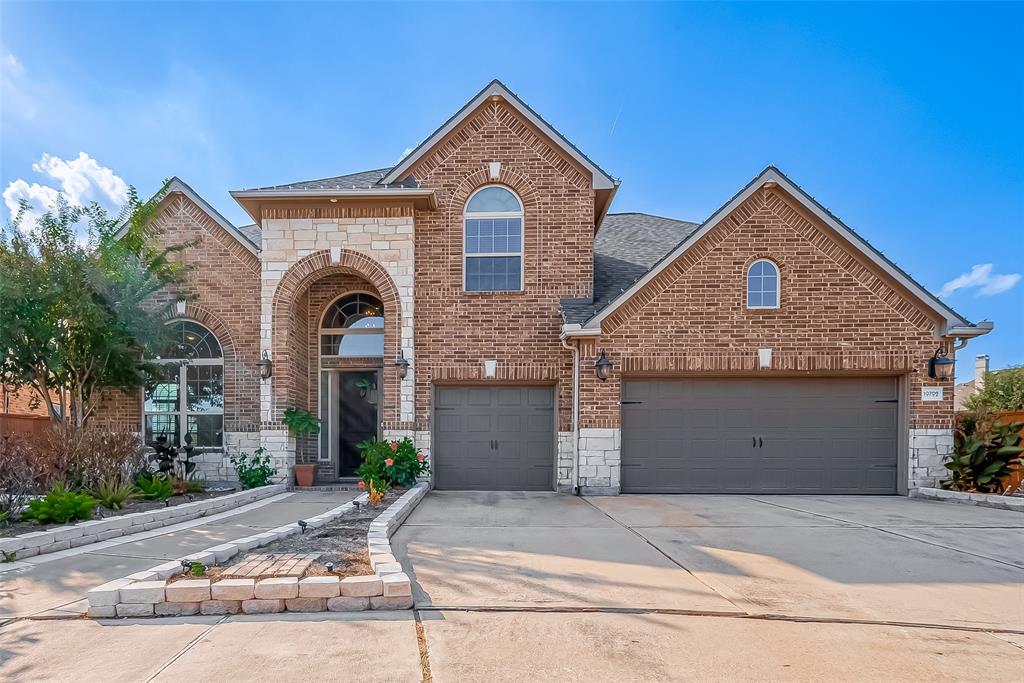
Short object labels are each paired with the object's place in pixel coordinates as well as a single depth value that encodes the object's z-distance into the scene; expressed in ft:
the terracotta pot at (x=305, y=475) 32.35
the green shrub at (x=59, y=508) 18.90
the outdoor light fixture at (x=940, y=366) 28.70
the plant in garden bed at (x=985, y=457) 27.81
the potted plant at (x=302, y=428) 31.86
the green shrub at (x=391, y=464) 29.09
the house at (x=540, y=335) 29.94
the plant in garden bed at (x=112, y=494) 21.88
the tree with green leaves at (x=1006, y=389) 47.75
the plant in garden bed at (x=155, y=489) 24.78
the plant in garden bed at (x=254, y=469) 31.14
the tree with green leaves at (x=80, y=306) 25.96
